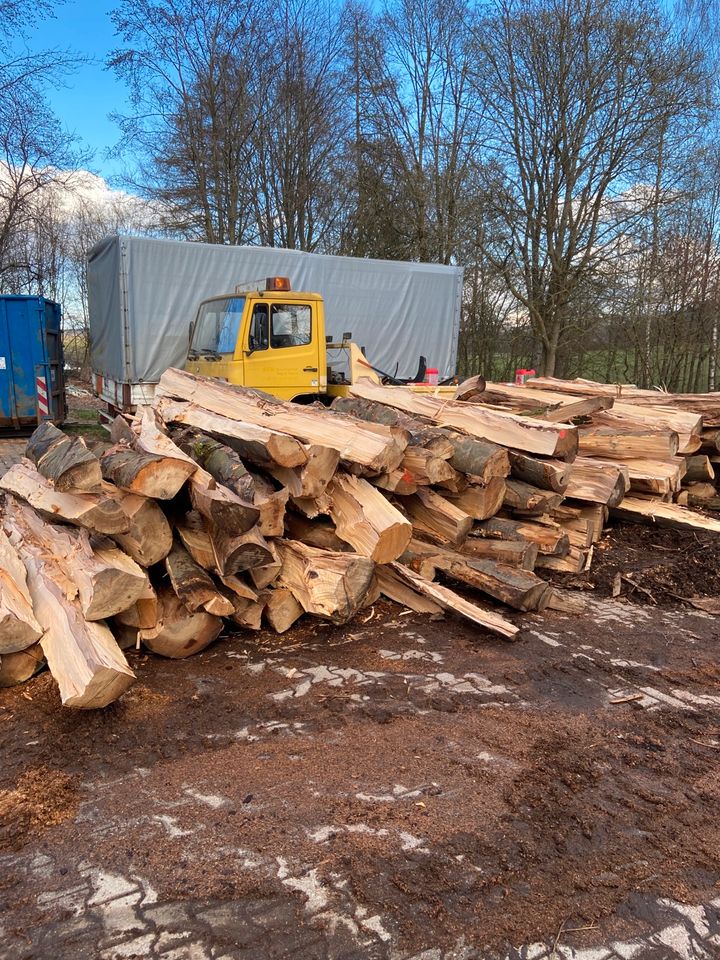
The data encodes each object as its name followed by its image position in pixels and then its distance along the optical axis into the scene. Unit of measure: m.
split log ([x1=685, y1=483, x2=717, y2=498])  7.94
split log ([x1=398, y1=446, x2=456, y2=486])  5.06
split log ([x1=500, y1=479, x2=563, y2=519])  5.57
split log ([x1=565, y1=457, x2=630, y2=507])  5.98
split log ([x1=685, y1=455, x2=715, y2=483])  7.83
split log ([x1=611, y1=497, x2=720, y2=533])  6.58
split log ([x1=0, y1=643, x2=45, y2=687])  3.88
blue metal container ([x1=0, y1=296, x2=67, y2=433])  13.30
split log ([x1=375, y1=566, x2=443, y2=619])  5.04
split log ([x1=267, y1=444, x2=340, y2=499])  4.56
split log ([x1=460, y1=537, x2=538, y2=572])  5.35
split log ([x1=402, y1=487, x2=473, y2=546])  5.34
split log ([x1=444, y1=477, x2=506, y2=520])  5.40
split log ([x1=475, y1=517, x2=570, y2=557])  5.57
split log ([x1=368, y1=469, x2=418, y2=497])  5.00
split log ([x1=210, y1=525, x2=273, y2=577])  4.07
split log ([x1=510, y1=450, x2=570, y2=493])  5.55
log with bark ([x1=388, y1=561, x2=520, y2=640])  4.61
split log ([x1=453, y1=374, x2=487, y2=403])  8.38
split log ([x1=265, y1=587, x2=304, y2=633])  4.64
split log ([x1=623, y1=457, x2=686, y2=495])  6.69
